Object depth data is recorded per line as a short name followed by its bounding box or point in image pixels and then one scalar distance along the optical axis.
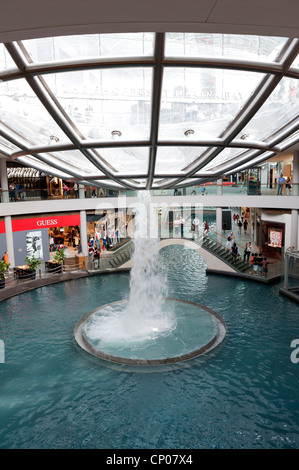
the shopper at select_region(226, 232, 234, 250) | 25.08
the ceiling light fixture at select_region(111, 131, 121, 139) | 8.99
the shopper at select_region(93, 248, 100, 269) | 24.86
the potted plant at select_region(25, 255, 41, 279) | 22.48
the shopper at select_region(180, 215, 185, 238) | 26.73
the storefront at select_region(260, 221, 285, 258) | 28.75
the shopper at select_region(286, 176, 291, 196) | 24.20
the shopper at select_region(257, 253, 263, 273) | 22.09
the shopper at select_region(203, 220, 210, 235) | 25.53
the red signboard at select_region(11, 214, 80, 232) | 24.75
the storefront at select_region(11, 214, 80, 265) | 25.14
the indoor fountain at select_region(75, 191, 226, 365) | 12.14
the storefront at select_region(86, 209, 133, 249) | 31.22
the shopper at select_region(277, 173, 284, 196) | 24.67
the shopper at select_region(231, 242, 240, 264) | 23.91
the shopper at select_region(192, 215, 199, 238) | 25.80
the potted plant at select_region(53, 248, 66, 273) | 24.14
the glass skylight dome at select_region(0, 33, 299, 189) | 6.04
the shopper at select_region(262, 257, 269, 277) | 21.66
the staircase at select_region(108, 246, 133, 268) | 25.44
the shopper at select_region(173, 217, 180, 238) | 26.89
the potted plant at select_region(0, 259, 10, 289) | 20.38
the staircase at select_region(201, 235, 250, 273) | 23.61
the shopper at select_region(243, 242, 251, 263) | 24.36
